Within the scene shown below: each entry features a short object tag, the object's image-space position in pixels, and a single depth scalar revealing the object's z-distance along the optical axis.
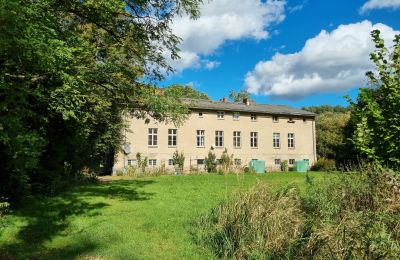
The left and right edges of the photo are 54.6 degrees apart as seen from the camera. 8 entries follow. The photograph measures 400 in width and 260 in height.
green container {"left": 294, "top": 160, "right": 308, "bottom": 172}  41.25
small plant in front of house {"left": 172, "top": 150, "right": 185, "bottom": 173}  35.81
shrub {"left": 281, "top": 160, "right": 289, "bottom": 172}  41.78
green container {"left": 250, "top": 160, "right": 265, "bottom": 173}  38.78
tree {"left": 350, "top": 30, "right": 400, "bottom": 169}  6.13
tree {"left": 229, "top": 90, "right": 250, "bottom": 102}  81.38
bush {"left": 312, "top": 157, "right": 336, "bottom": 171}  38.79
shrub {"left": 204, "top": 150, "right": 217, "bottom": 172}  36.94
